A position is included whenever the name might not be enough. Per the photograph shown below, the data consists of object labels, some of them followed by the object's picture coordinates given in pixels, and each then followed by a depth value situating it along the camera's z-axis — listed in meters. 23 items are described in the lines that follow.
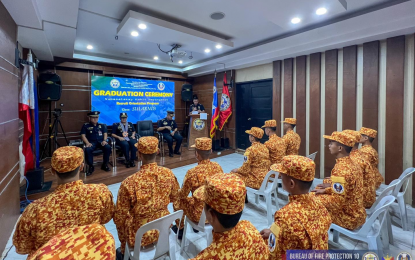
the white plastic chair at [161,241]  1.25
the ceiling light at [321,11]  2.65
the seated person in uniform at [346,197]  1.72
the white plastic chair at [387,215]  1.93
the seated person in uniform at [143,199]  1.45
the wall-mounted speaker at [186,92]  6.84
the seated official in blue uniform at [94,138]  3.90
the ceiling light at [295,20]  2.95
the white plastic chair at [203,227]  1.67
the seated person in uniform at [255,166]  2.68
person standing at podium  6.34
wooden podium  5.85
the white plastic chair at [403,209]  2.30
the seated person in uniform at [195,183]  1.80
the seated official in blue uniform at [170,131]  5.14
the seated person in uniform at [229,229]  0.80
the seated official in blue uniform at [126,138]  4.41
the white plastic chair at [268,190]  2.37
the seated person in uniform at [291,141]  3.37
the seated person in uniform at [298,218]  1.05
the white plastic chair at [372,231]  1.55
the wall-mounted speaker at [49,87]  4.12
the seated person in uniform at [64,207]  1.07
